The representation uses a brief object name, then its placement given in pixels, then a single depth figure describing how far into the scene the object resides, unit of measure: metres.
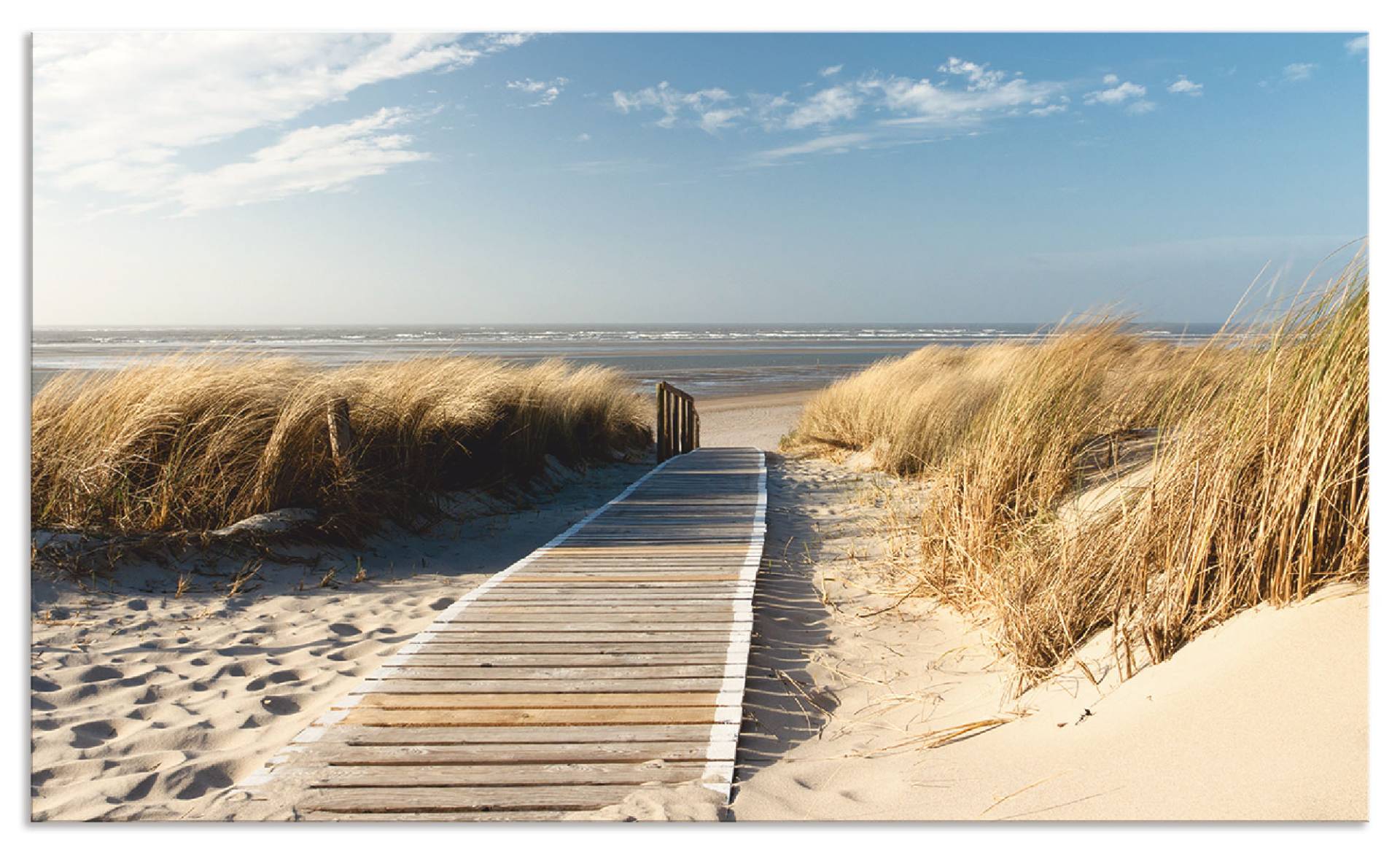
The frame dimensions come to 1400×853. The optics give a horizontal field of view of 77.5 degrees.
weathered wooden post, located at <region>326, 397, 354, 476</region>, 5.56
